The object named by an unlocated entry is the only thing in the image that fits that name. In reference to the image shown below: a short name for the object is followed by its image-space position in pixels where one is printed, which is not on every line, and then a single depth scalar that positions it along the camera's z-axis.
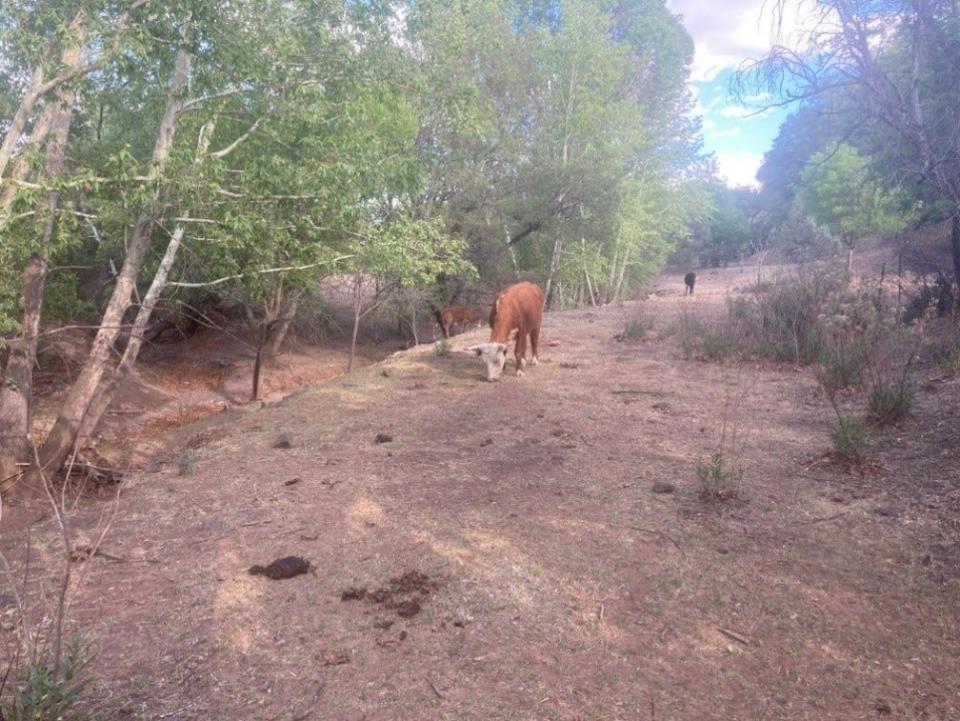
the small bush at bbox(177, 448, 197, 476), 6.91
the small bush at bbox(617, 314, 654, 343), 13.16
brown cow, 9.94
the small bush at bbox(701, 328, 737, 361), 10.66
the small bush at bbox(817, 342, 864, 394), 7.75
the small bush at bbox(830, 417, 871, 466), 5.45
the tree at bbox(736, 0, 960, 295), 9.75
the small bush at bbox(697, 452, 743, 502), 5.03
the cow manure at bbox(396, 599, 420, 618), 3.72
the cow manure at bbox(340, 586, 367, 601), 3.93
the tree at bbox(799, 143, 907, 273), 34.97
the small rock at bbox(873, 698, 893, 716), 2.85
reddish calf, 19.05
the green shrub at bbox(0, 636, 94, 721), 2.33
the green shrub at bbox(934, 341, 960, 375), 7.66
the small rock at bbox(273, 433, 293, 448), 7.48
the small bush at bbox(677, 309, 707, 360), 11.06
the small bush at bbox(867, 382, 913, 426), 6.22
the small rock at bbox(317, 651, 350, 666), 3.30
